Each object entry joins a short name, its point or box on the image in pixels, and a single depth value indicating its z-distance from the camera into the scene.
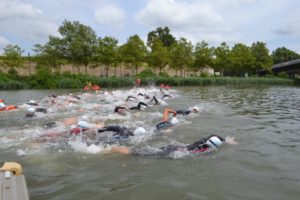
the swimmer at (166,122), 9.76
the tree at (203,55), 58.60
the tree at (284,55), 99.62
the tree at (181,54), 55.25
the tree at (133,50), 48.81
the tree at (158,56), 52.34
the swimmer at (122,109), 13.01
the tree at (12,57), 44.00
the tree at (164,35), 77.38
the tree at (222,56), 62.04
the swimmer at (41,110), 12.93
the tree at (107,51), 46.06
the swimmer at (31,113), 12.39
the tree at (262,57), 68.31
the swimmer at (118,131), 8.29
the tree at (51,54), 45.56
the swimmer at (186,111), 12.73
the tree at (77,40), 45.03
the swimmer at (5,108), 14.68
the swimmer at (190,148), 7.10
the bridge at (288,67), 62.08
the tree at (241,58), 63.59
